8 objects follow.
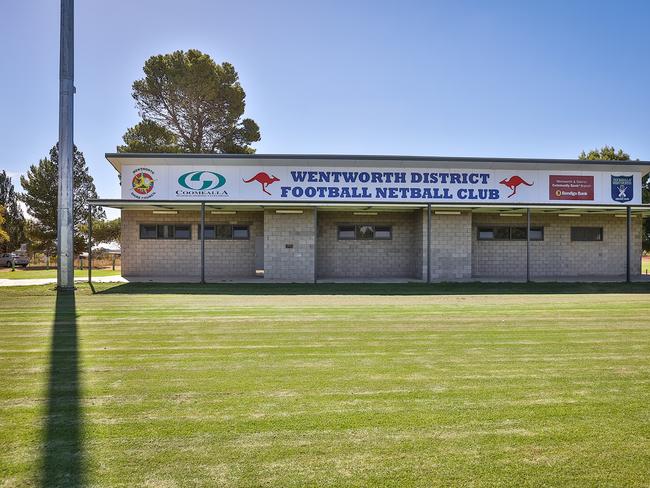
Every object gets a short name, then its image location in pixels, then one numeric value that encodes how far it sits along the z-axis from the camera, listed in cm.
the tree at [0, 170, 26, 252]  5400
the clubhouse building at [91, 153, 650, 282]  2109
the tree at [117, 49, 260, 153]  4131
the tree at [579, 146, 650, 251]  3903
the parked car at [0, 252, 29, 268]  4059
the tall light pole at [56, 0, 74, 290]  1731
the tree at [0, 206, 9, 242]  4009
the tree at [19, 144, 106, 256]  4628
